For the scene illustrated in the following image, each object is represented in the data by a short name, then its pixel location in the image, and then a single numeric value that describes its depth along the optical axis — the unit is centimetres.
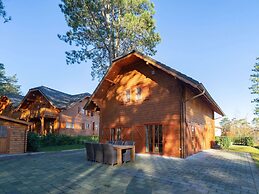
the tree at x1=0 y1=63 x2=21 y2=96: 5018
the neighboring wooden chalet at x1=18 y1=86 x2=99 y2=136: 2522
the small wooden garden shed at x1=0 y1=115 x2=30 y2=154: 1293
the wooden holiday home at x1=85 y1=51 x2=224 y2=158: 1162
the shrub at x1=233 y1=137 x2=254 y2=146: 2436
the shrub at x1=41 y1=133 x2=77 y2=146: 1908
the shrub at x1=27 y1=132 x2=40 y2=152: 1505
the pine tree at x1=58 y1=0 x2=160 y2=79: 1706
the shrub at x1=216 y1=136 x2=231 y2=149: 1917
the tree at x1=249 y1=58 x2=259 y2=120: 2938
